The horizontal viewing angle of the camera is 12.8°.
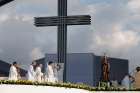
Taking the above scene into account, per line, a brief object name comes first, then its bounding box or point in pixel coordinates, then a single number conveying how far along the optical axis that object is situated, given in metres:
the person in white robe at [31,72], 43.58
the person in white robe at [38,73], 43.78
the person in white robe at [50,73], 45.26
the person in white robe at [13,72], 42.50
